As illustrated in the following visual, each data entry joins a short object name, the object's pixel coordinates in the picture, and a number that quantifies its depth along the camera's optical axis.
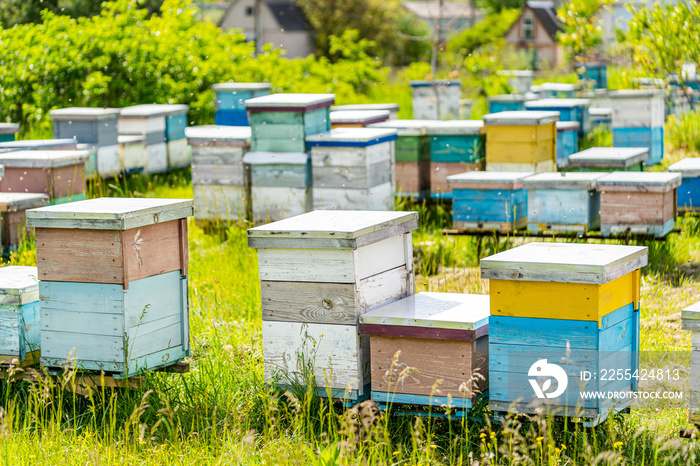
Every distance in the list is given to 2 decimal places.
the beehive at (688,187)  13.94
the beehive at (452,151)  15.41
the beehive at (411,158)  15.77
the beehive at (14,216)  13.38
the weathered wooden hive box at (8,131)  16.91
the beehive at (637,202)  12.29
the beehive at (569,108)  19.62
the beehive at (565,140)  18.63
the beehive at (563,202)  12.68
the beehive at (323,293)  7.79
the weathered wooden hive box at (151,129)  19.74
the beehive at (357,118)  16.47
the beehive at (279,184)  14.36
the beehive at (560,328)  6.95
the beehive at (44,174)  14.42
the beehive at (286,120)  14.13
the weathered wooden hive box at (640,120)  18.41
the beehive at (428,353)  7.41
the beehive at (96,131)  18.26
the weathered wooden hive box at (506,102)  21.47
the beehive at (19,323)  8.63
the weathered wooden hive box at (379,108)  19.38
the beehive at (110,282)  8.01
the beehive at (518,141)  14.73
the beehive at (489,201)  13.26
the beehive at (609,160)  13.94
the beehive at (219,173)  15.07
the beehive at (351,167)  13.76
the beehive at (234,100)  19.62
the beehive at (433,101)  26.07
